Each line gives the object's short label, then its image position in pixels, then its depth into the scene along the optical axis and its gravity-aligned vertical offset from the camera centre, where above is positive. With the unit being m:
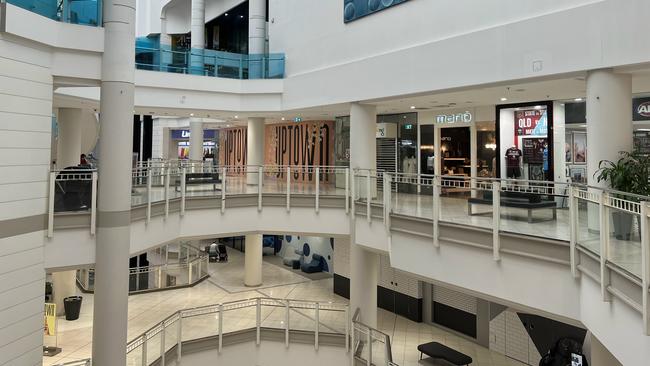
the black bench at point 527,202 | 6.74 -0.13
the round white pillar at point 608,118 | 7.01 +1.22
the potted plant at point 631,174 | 6.22 +0.28
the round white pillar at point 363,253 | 12.23 -1.68
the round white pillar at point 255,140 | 18.41 +2.19
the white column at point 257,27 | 17.73 +6.69
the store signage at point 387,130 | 16.61 +2.38
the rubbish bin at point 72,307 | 13.90 -3.70
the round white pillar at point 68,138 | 14.66 +1.80
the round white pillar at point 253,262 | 18.11 -2.89
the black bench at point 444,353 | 11.45 -4.29
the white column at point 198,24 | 20.56 +7.93
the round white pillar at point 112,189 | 7.86 +0.04
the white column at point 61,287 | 14.76 -3.28
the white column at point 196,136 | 23.31 +2.99
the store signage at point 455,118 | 14.47 +2.55
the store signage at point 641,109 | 10.69 +2.09
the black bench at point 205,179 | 12.09 +0.37
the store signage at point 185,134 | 30.97 +4.20
